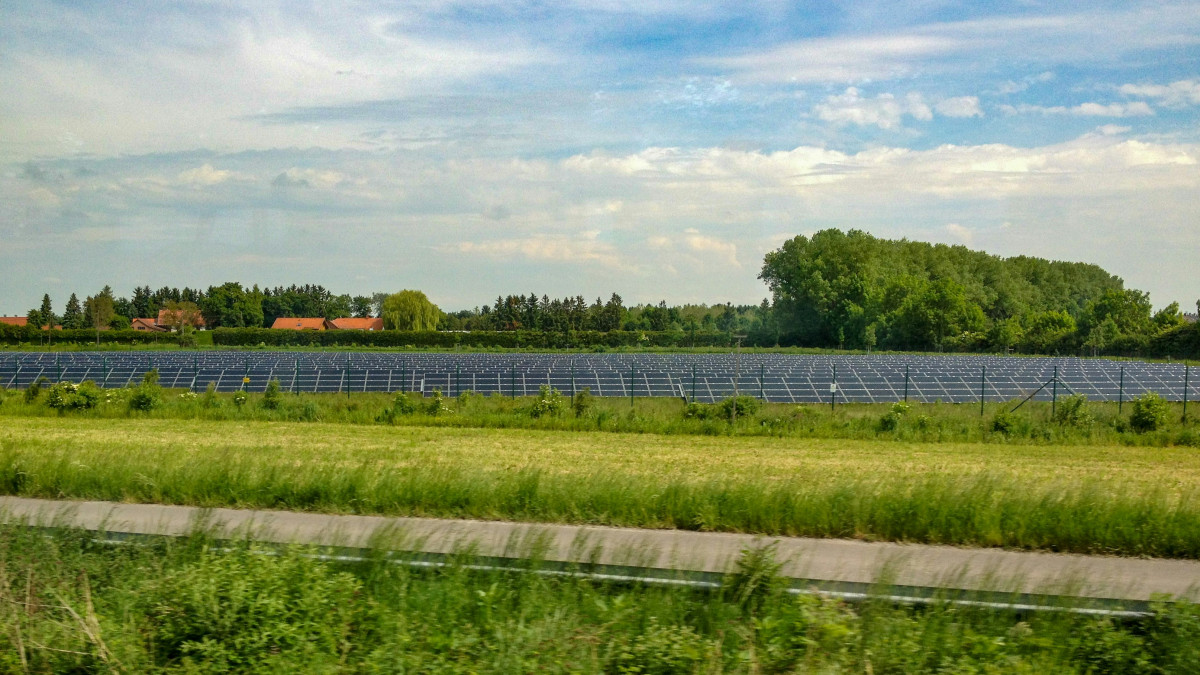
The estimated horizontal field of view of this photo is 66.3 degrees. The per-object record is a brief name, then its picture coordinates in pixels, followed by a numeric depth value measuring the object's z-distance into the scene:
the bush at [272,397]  30.05
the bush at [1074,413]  27.53
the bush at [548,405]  28.50
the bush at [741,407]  28.62
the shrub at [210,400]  29.73
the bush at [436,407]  28.83
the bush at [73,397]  28.59
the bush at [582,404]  28.56
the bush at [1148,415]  27.25
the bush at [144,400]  28.95
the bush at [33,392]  29.76
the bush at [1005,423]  26.81
